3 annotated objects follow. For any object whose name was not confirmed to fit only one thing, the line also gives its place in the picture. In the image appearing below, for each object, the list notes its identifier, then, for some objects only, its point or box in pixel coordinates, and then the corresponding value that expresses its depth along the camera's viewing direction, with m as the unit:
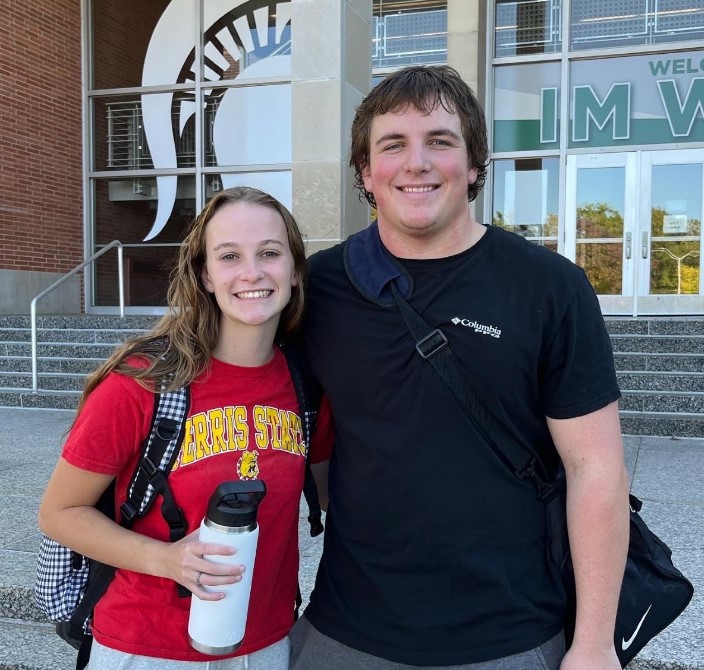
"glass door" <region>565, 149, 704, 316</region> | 11.71
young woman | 1.61
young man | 1.53
